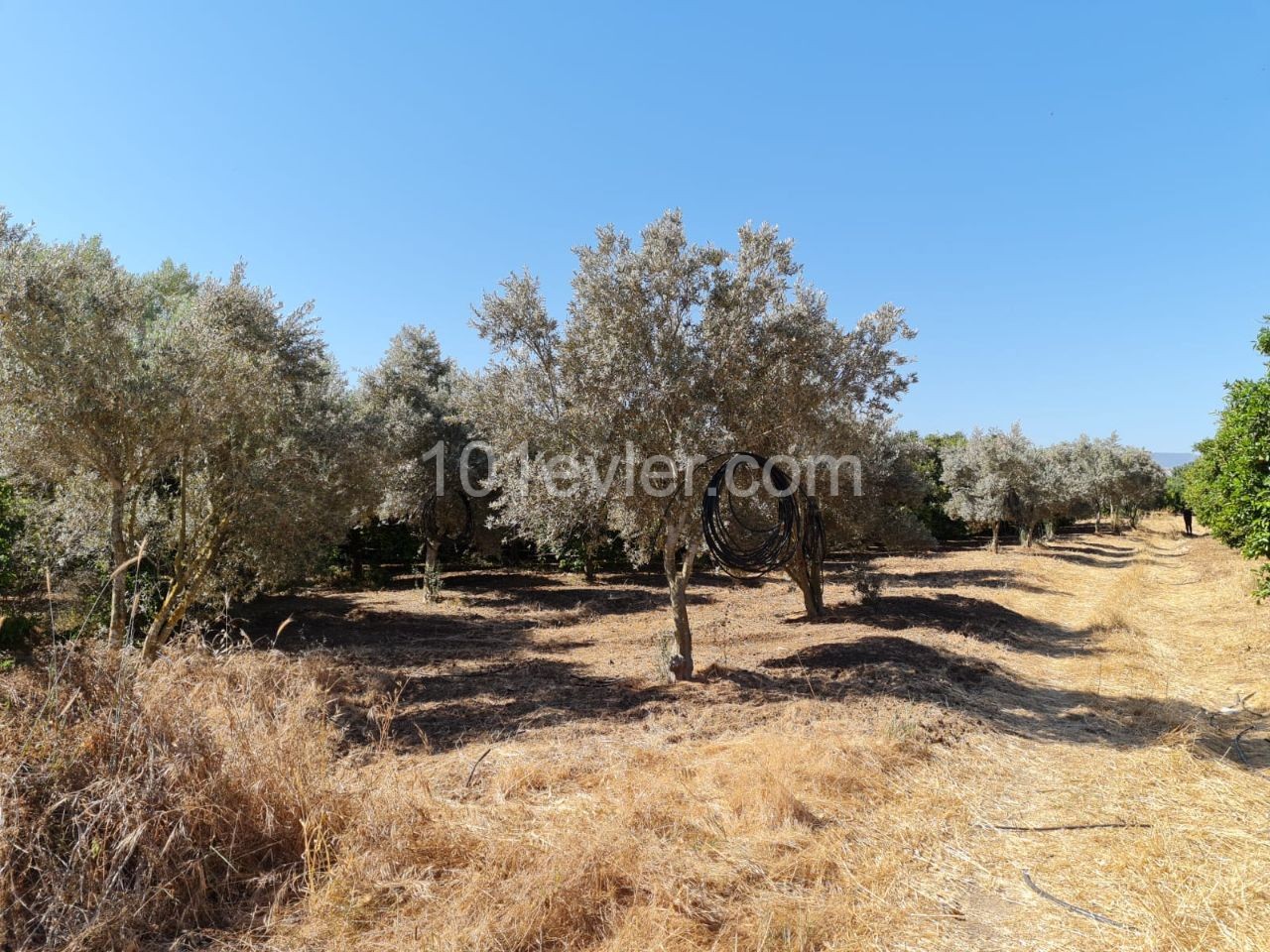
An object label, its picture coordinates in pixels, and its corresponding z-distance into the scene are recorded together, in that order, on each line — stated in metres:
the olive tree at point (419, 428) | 17.17
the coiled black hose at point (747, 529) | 8.42
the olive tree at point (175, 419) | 7.38
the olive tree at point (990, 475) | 30.62
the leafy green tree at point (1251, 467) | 10.62
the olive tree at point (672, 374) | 8.34
